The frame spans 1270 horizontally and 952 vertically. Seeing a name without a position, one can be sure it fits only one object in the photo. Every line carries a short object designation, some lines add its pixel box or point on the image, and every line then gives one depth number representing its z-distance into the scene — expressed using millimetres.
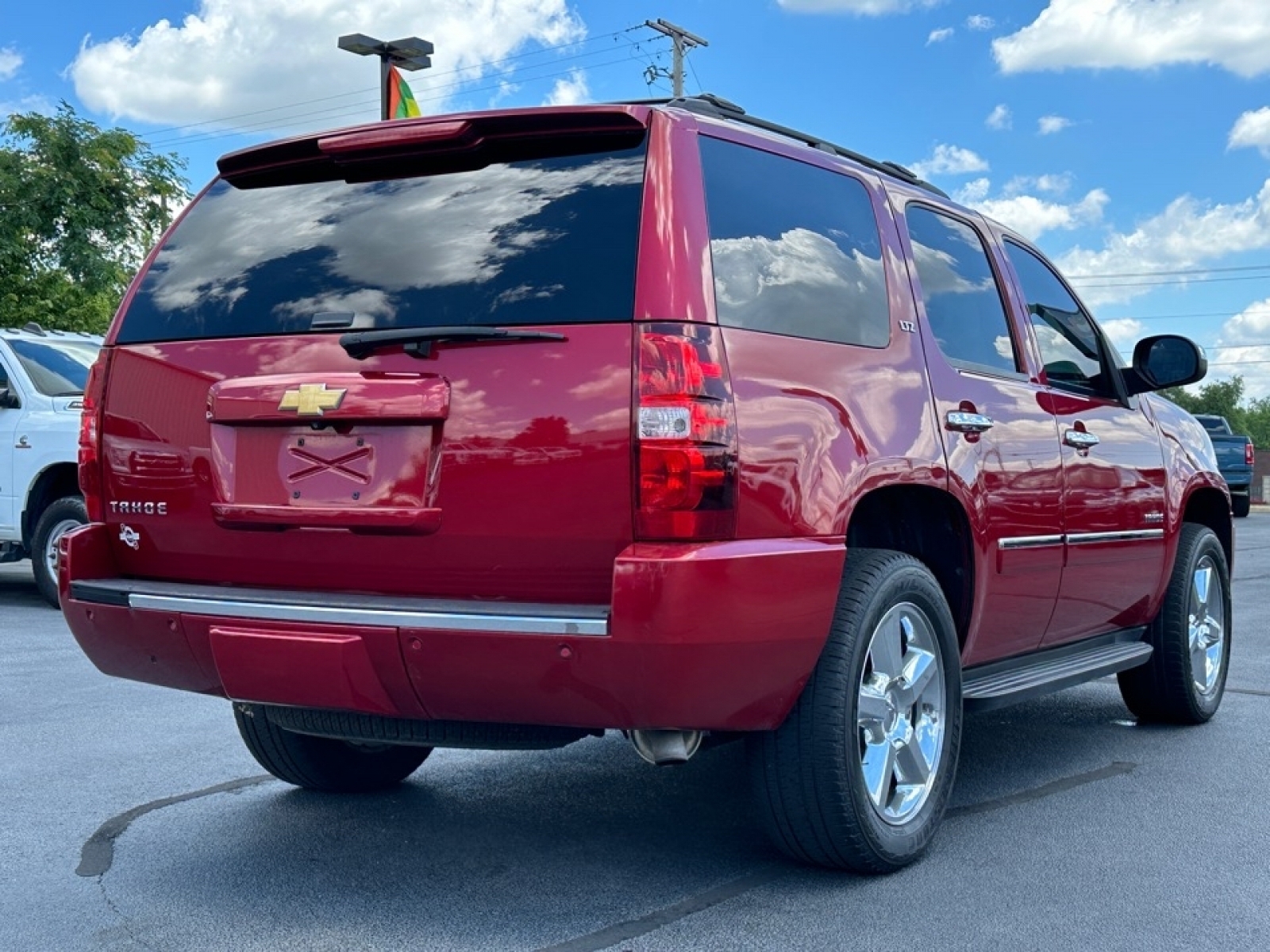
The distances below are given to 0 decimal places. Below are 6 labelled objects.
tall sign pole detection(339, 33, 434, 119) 15594
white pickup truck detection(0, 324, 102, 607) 10031
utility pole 38125
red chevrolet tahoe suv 3342
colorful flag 15461
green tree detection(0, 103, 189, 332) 23172
